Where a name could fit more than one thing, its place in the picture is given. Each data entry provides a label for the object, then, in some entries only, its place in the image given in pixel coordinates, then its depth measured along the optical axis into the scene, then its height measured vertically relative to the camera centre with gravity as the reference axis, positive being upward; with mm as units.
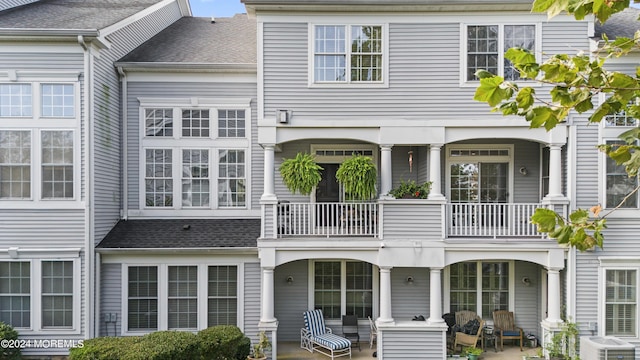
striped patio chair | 10037 -3818
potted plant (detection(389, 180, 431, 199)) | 10047 -233
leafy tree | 2520 +554
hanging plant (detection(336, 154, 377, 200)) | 9695 +110
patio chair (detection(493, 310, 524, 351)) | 10979 -3713
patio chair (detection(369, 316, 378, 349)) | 10973 -3920
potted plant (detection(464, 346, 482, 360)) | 9789 -3908
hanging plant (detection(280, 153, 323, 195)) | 9758 +151
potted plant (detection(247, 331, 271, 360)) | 9656 -3776
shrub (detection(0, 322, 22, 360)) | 9383 -3694
